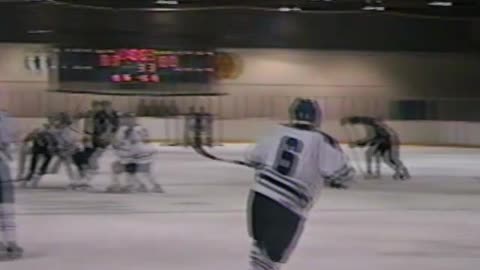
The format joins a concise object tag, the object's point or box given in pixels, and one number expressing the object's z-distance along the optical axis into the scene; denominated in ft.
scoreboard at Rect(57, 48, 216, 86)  95.04
